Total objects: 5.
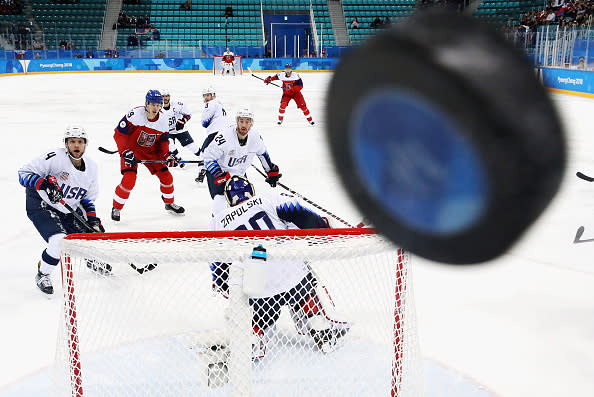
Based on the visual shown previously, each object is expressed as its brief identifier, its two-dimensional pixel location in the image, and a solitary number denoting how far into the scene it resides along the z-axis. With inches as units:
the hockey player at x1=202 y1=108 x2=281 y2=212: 167.8
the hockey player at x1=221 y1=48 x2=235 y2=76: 807.1
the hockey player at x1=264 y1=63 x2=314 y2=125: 382.0
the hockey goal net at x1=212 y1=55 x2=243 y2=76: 853.2
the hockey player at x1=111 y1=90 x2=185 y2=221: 187.0
